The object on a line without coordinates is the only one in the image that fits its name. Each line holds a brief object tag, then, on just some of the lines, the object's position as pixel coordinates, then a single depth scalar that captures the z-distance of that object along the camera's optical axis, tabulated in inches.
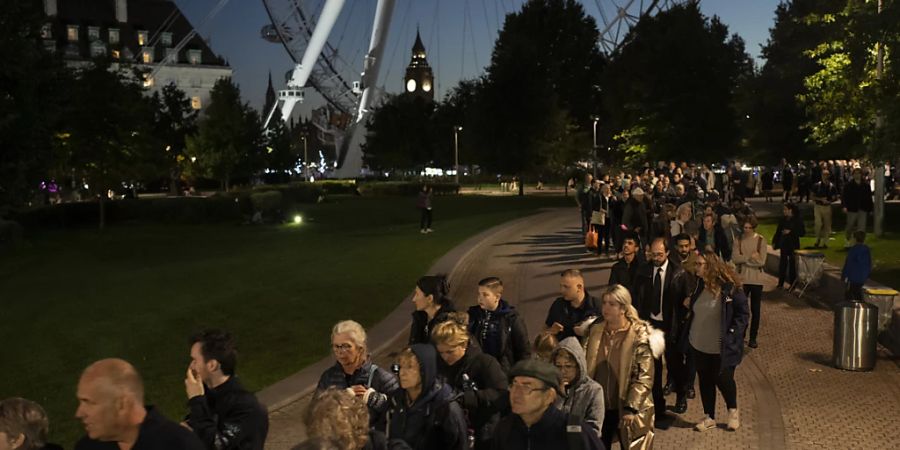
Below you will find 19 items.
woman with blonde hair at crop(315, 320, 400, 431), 205.6
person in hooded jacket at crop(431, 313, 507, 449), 205.9
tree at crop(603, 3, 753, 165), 2079.2
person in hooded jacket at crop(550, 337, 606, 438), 201.2
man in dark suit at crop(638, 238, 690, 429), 341.1
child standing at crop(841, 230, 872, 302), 518.0
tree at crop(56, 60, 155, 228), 1485.0
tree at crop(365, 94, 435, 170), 3850.9
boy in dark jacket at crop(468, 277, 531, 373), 261.6
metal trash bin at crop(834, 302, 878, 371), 421.7
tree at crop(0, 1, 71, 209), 705.6
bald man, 148.0
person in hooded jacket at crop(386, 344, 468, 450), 186.4
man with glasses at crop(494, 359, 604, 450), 164.9
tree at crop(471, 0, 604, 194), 2454.5
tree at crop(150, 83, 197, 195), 2979.8
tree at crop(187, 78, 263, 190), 2495.1
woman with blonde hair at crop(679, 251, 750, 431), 314.0
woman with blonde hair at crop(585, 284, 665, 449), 234.8
